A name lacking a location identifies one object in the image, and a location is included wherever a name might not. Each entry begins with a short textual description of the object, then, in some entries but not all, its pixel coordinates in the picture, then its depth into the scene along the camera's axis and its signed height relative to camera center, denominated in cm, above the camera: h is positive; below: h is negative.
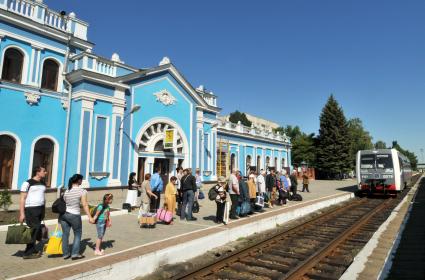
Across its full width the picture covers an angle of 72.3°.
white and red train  1936 +50
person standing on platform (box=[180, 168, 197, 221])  1001 -51
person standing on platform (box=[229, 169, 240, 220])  991 -47
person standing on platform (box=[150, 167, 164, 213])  1030 -44
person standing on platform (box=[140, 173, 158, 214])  956 -71
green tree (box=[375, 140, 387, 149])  9744 +1160
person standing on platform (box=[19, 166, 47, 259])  575 -66
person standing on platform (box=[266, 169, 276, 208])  1351 -35
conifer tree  4384 +526
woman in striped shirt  564 -81
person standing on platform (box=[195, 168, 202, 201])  1321 -22
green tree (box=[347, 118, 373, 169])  5841 +873
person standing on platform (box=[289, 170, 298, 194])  1655 -31
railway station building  1342 +357
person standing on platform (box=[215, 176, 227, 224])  936 -66
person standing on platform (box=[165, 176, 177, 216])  1000 -69
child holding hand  605 -92
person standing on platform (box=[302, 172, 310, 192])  2225 -29
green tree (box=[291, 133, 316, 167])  4809 +418
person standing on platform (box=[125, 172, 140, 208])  1227 -84
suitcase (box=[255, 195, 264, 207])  1189 -100
